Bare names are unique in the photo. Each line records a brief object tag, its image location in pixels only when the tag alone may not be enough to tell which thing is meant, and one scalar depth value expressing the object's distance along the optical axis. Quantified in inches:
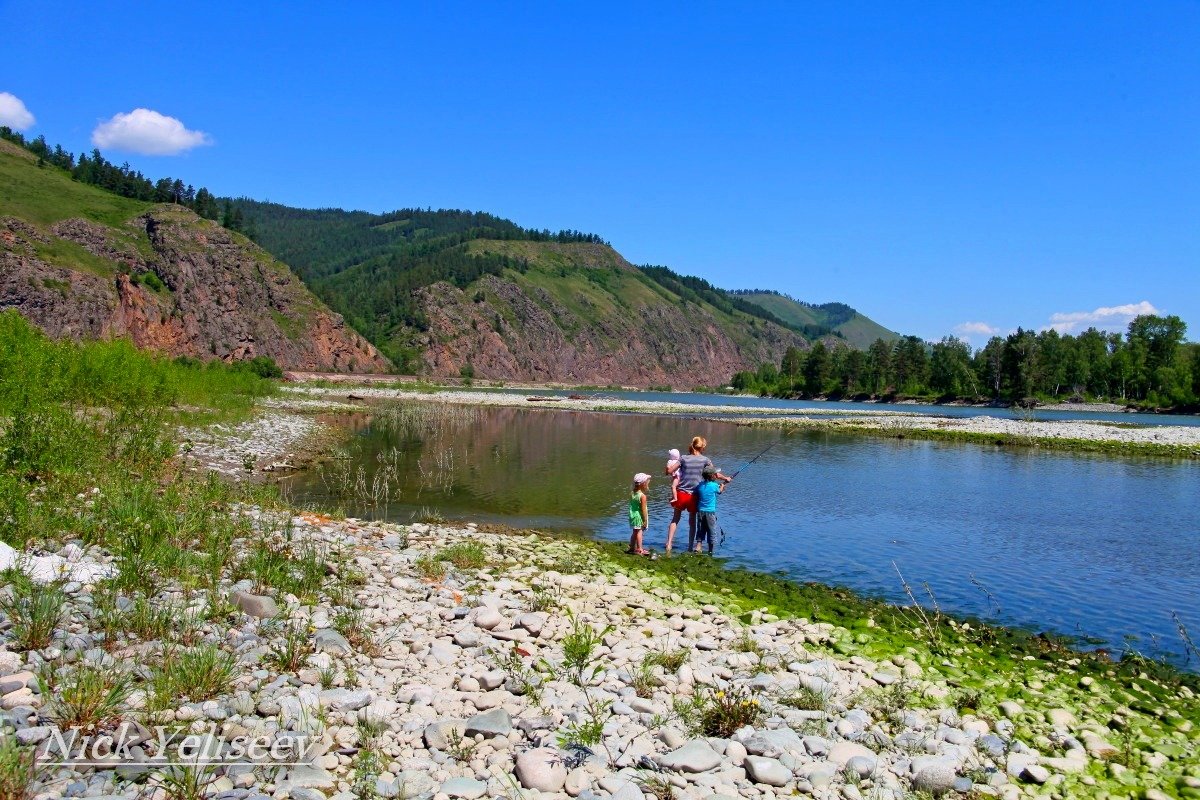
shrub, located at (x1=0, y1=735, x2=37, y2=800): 189.3
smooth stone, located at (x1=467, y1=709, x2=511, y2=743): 257.2
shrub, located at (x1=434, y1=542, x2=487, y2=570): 491.8
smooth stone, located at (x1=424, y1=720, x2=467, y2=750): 248.8
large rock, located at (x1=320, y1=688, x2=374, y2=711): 264.7
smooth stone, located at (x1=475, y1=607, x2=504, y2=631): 365.7
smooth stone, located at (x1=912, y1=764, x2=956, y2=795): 245.4
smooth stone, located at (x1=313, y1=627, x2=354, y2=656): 309.4
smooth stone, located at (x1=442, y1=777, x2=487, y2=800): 221.1
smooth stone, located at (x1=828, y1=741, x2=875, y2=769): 257.6
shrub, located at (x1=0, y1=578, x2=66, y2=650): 265.9
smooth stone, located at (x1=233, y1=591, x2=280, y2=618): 331.9
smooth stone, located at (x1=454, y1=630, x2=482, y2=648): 340.2
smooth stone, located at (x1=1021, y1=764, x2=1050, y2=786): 253.6
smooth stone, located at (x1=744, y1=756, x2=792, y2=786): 242.7
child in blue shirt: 633.6
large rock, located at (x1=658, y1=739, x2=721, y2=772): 246.1
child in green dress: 612.4
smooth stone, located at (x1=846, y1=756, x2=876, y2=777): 249.9
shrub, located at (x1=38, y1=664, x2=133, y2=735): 222.8
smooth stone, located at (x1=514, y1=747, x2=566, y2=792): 229.9
